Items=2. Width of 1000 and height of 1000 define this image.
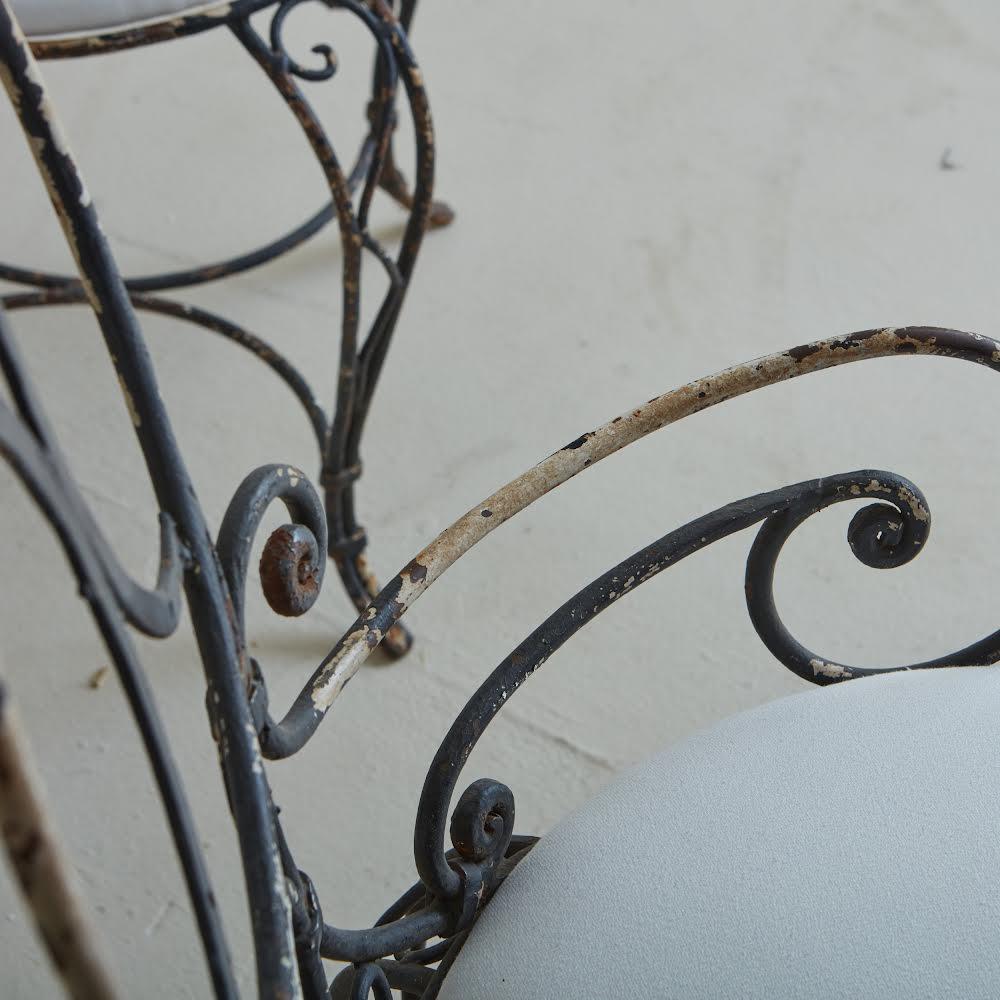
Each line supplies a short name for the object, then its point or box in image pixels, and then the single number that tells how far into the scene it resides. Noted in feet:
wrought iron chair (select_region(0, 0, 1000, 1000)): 3.41
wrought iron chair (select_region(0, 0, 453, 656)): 5.11
